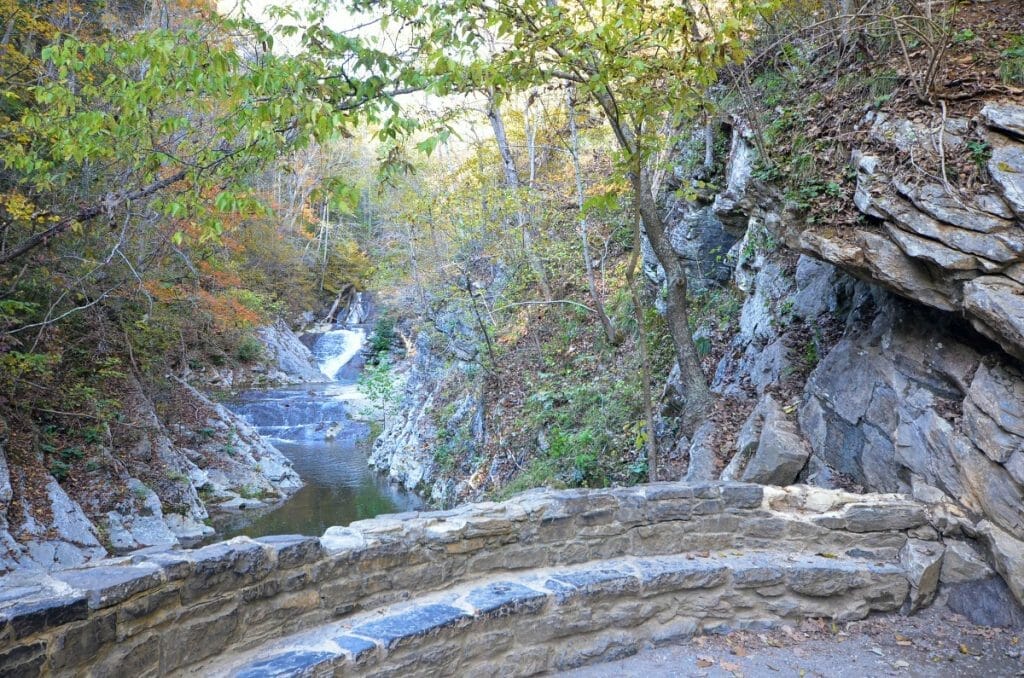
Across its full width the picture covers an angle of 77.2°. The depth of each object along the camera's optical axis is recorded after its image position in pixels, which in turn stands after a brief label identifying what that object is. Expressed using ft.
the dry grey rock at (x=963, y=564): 13.74
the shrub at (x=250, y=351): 68.53
